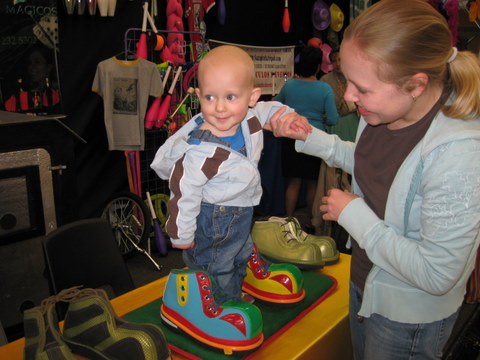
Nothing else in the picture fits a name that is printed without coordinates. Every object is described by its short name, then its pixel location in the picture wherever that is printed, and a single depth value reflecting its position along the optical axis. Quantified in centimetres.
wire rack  328
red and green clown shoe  138
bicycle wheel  322
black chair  148
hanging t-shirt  302
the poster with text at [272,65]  444
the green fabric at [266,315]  118
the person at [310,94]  326
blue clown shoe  113
